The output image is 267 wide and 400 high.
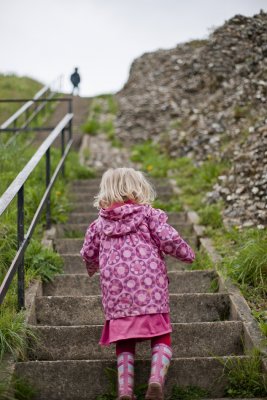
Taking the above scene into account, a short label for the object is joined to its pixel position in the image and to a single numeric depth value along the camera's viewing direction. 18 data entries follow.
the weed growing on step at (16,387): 2.81
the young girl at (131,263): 2.99
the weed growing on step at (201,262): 4.85
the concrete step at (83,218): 6.40
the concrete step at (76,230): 5.99
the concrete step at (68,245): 5.52
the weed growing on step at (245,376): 3.08
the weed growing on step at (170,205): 6.83
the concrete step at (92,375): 3.17
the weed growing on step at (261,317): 3.45
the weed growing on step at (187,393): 3.11
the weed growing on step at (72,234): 5.98
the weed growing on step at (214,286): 4.44
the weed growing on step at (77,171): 8.34
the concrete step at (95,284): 4.51
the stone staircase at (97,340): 3.18
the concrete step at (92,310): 3.99
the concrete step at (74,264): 5.04
